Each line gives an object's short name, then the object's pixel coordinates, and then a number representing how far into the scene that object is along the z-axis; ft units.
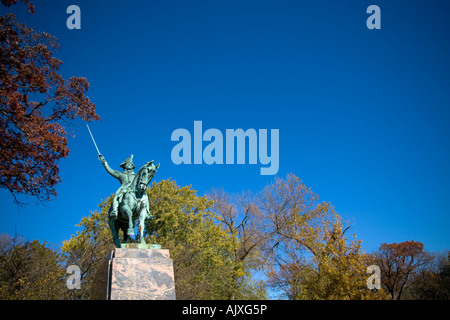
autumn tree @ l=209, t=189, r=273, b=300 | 101.77
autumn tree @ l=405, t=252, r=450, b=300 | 142.31
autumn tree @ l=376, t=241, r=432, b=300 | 152.87
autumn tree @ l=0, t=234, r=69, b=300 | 59.06
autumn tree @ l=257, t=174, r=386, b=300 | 63.77
